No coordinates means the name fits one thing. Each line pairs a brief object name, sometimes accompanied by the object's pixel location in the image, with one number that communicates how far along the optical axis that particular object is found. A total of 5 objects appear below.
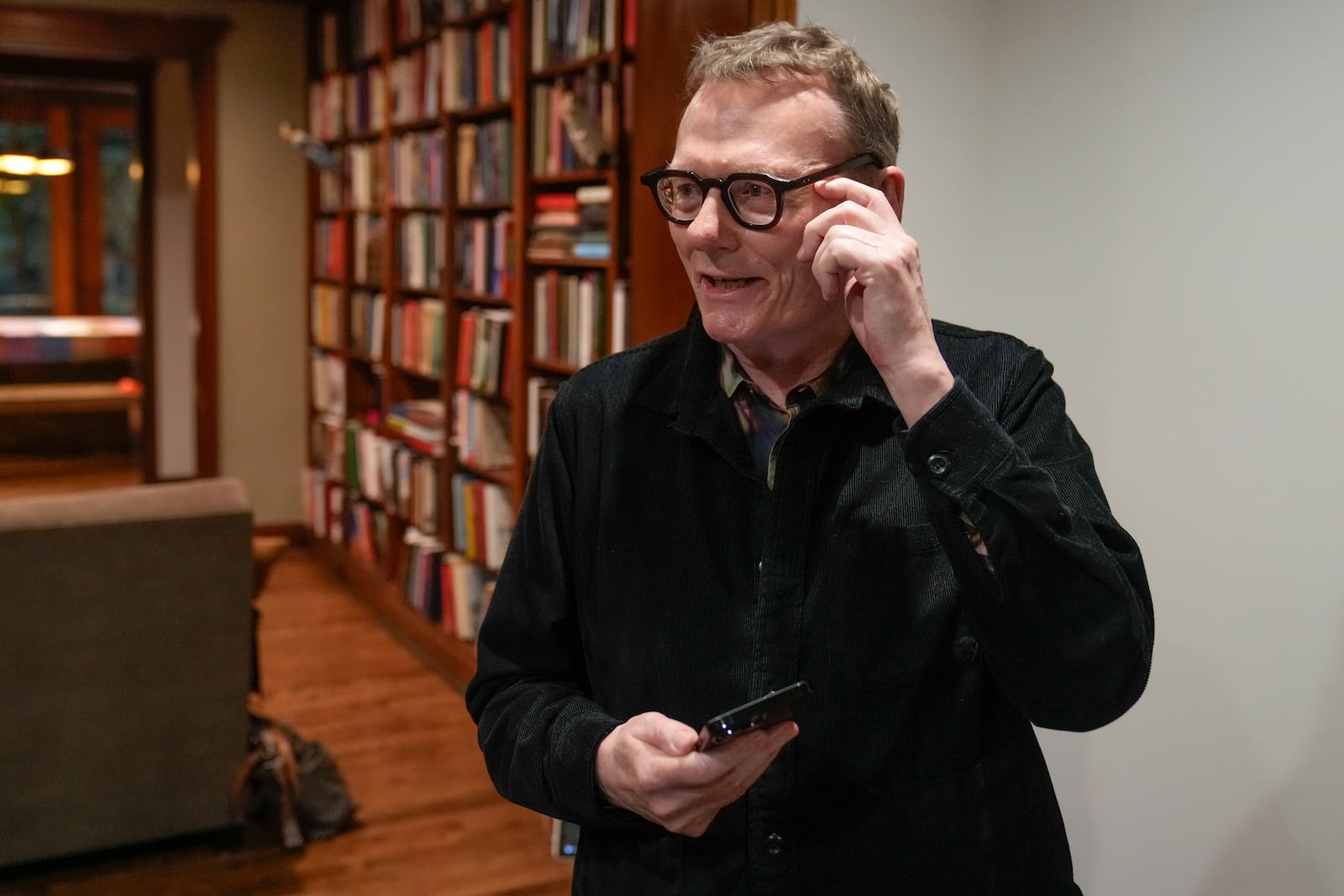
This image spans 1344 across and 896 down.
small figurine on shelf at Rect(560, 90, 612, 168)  3.29
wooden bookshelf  3.20
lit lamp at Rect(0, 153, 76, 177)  9.16
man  1.04
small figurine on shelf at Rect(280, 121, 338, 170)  5.41
